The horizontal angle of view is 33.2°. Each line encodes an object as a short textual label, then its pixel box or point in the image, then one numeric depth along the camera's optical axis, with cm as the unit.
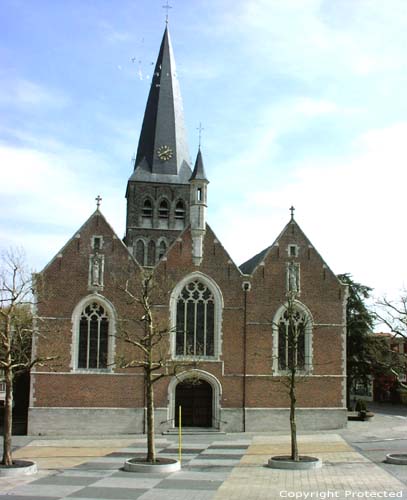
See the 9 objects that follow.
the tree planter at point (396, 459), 2192
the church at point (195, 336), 3269
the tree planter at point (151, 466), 2062
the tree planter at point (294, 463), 2134
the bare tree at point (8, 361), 2078
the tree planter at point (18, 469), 1986
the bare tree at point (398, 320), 2428
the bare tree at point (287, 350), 3391
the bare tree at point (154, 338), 3297
